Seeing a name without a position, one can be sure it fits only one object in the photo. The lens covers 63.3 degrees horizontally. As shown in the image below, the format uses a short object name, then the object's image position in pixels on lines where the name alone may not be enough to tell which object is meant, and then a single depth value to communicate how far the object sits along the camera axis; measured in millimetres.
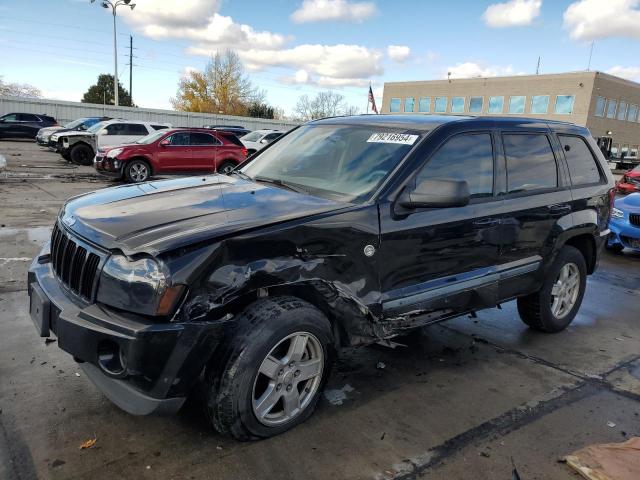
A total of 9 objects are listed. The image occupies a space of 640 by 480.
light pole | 38906
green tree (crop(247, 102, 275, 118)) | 63997
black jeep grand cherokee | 2486
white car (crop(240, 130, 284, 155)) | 21516
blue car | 8219
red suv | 14750
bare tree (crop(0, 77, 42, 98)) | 73681
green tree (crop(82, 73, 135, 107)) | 65875
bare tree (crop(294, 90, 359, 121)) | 78912
